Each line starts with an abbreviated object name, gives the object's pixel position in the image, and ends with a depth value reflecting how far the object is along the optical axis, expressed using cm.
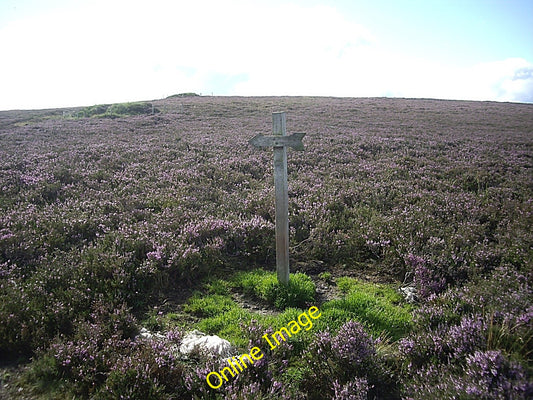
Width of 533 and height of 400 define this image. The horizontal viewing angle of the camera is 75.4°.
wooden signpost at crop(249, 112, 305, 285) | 490
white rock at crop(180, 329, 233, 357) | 380
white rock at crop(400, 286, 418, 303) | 514
